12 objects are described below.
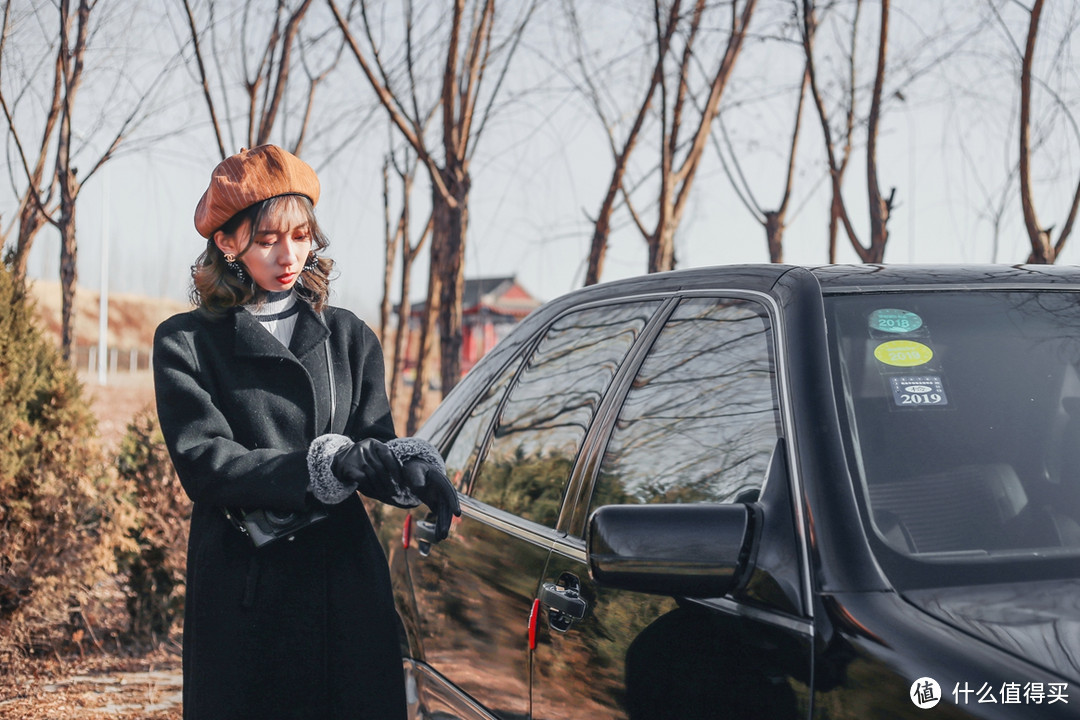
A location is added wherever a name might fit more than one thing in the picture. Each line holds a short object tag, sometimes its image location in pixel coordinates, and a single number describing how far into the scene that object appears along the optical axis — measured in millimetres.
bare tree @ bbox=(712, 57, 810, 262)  8641
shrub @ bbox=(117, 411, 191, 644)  5789
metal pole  16772
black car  1656
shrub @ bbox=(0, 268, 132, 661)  5121
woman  2428
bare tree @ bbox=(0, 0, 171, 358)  6910
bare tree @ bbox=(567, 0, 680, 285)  7348
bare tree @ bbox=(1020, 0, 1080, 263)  6105
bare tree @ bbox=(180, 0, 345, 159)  7965
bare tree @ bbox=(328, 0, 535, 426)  7027
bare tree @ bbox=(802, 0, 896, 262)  6777
